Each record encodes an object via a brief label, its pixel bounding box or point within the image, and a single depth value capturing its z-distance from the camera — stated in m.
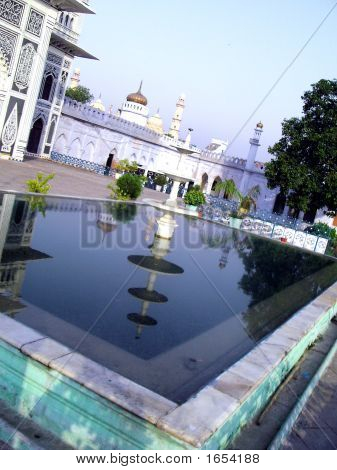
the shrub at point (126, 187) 18.27
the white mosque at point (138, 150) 28.45
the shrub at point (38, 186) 13.12
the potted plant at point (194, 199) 20.02
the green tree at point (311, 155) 21.78
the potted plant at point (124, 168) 26.03
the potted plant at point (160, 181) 28.14
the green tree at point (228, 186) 21.89
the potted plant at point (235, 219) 18.75
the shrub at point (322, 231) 18.19
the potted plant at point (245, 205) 20.12
